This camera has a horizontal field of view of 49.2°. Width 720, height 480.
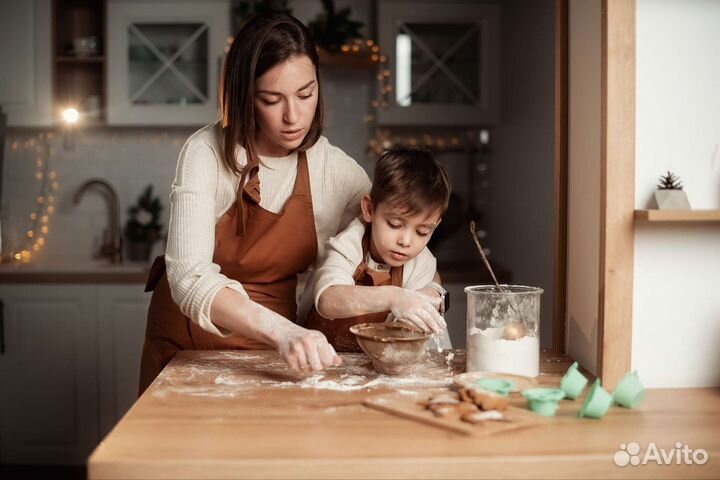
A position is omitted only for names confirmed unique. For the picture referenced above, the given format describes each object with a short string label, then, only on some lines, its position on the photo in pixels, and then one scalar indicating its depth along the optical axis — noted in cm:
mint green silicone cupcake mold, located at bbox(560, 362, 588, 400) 136
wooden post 143
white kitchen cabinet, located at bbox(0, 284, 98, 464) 346
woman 156
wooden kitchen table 108
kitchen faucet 390
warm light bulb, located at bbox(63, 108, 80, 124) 375
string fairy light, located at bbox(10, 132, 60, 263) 404
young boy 166
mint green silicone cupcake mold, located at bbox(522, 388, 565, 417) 128
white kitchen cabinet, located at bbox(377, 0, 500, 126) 375
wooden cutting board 120
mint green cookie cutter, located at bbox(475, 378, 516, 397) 136
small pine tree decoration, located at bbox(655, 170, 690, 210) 142
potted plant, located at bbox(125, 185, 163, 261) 388
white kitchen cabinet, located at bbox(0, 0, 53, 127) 369
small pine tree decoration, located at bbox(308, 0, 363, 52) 364
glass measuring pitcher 149
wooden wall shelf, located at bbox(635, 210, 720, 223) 137
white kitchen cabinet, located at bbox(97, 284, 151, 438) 347
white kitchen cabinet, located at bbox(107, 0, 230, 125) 370
